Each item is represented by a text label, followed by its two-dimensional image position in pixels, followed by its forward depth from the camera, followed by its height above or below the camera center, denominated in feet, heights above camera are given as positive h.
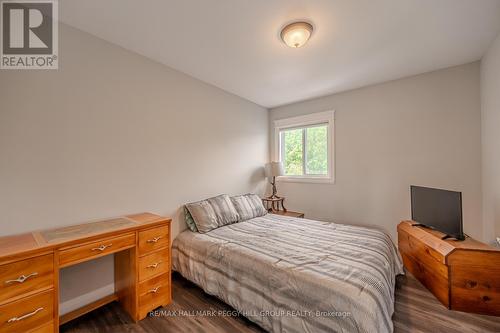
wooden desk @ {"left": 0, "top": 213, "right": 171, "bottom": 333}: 4.05 -2.26
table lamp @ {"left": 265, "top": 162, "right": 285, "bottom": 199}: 12.26 -0.19
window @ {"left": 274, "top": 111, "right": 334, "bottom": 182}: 11.69 +1.24
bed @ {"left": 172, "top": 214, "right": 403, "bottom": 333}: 4.31 -2.74
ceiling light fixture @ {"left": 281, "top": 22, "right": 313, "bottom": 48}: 5.82 +3.85
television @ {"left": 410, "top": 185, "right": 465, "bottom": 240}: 6.57 -1.59
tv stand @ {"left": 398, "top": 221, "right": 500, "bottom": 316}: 5.81 -3.21
